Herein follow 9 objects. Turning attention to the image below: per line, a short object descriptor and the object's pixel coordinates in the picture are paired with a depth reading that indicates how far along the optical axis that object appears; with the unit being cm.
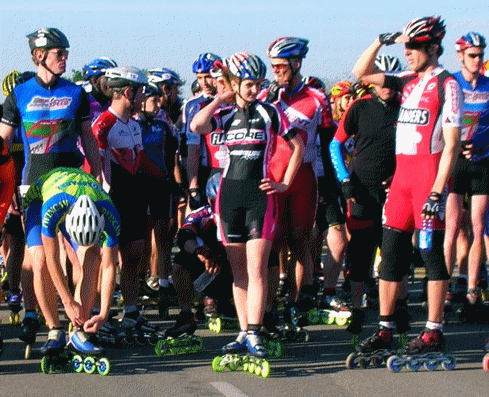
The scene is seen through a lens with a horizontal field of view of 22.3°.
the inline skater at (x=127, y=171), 1059
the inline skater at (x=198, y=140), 1183
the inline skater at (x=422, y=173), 916
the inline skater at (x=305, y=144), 1084
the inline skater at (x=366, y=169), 1078
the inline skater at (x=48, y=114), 1016
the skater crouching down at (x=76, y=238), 895
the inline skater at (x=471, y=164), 1180
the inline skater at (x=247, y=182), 944
